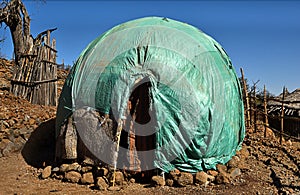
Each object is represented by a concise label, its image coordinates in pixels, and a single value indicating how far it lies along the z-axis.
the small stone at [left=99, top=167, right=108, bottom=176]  5.82
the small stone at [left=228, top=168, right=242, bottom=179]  6.15
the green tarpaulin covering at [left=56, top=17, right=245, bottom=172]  5.94
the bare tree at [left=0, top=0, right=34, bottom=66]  13.34
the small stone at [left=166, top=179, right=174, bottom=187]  5.73
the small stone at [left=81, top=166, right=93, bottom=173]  6.01
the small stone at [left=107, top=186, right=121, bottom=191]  5.50
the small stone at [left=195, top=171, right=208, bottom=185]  5.74
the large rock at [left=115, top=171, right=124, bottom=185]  5.73
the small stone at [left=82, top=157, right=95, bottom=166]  6.01
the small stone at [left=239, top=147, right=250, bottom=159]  7.47
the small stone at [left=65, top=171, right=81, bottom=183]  5.88
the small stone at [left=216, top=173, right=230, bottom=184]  5.81
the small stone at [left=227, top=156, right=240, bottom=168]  6.47
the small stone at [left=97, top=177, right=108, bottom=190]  5.52
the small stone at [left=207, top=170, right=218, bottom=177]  5.98
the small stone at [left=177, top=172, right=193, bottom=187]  5.68
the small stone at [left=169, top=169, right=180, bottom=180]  5.78
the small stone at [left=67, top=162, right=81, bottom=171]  6.05
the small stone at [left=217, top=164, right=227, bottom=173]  6.14
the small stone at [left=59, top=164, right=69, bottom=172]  6.07
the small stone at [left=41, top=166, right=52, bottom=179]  6.12
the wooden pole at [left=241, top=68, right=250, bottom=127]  10.29
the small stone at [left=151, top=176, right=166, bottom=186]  5.70
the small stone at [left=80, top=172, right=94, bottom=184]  5.80
